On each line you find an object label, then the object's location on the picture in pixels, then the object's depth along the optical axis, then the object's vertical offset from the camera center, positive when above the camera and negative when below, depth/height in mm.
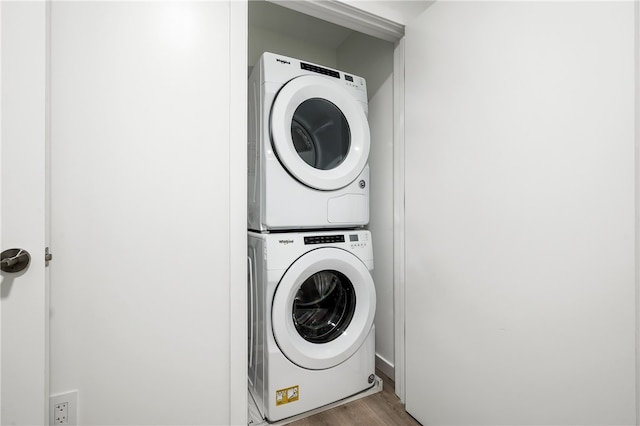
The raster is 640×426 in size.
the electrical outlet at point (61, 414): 934 -633
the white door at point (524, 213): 762 -1
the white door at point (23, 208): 827 +21
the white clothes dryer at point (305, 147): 1359 +342
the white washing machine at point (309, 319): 1307 -522
